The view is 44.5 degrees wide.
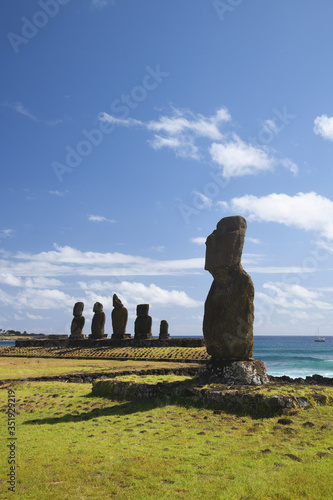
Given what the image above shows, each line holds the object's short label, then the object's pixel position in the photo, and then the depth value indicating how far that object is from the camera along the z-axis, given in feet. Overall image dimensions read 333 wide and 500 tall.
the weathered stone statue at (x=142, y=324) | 123.24
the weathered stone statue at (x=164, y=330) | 131.85
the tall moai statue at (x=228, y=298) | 45.09
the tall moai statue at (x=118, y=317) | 132.77
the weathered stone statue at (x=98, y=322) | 141.69
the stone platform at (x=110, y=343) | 116.74
